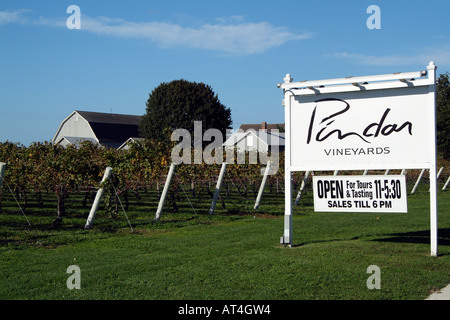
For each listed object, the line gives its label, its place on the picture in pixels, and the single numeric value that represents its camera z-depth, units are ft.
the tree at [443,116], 133.39
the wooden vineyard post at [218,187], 55.36
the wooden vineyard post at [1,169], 34.32
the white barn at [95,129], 210.79
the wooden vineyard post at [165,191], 47.83
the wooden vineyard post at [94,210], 41.93
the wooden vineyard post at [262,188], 63.53
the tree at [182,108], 171.73
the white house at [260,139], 201.57
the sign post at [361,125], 30.37
